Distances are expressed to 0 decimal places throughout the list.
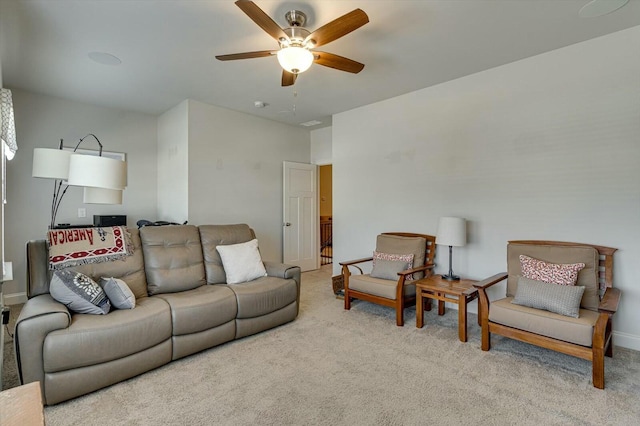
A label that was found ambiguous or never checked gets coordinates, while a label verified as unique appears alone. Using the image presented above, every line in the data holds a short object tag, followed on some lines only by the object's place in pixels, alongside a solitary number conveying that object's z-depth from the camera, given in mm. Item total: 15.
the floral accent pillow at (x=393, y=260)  3674
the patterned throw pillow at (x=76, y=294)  2252
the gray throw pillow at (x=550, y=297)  2447
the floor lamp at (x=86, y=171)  2238
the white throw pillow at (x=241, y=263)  3285
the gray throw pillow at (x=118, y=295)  2430
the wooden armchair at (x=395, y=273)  3418
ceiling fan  2072
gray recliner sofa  1968
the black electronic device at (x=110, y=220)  4520
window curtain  1919
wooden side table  2941
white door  5770
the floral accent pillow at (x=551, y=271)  2711
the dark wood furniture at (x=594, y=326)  2191
